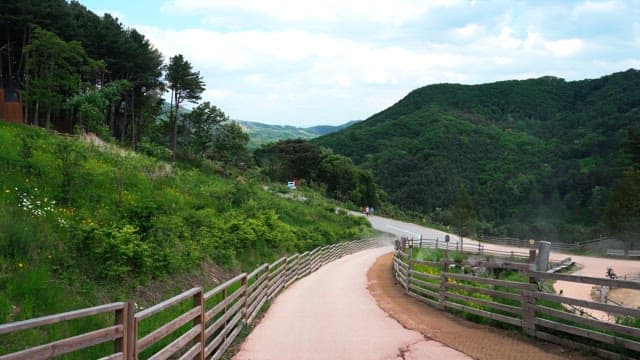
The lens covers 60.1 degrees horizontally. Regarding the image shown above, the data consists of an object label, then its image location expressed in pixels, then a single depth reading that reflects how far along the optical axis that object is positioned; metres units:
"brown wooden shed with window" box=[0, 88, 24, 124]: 44.78
